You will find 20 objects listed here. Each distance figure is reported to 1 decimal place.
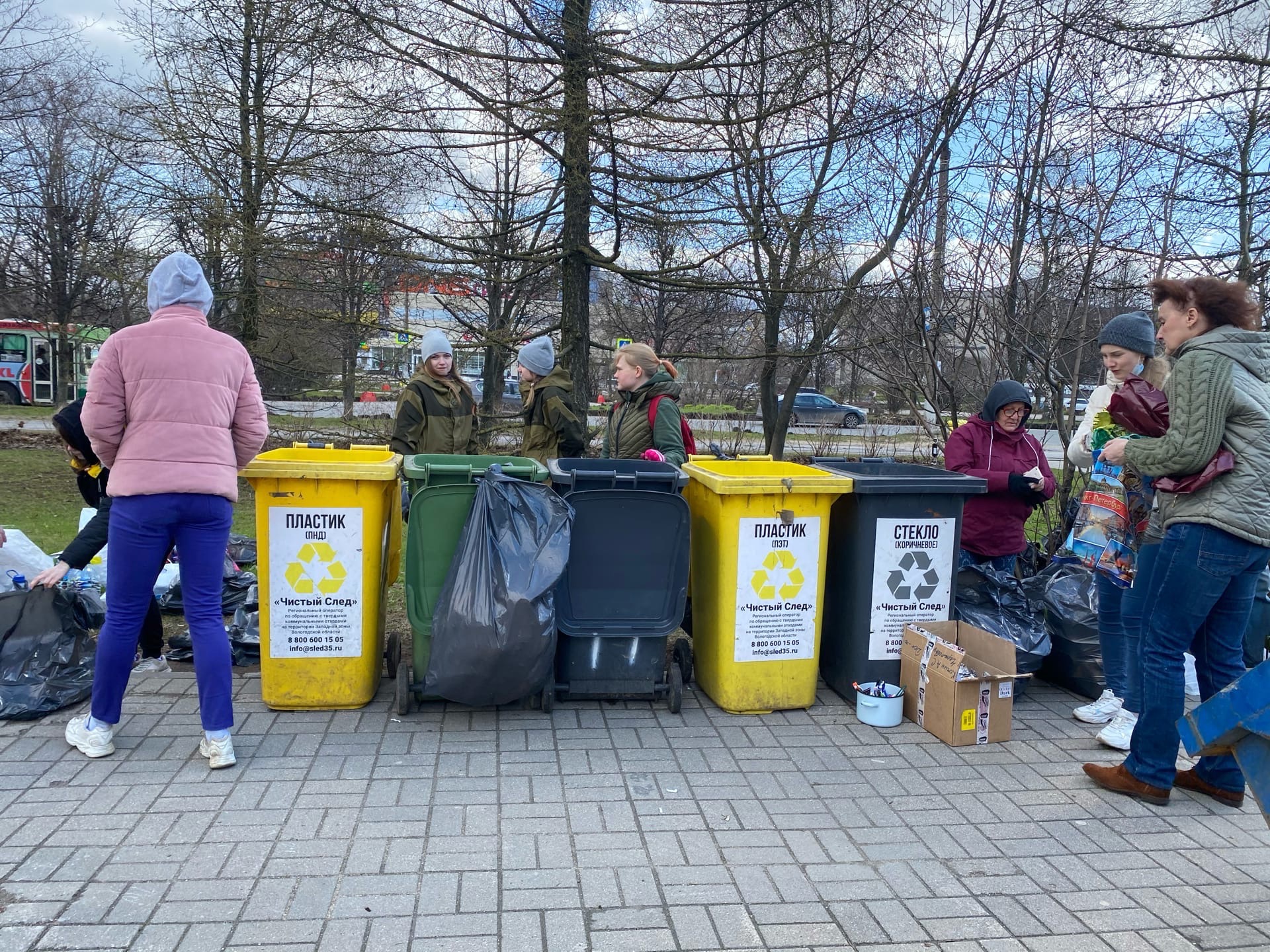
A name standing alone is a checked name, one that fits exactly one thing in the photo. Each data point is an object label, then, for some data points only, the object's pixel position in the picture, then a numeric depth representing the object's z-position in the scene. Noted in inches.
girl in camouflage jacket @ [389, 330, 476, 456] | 229.9
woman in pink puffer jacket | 135.5
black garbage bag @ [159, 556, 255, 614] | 223.0
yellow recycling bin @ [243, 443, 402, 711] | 161.9
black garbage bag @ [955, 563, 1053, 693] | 185.5
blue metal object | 105.0
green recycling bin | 161.6
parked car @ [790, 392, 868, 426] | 649.4
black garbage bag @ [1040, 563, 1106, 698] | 188.9
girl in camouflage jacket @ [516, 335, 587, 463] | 223.5
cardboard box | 162.1
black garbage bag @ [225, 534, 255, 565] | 266.1
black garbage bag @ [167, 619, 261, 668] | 191.0
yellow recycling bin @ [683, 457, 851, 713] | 171.2
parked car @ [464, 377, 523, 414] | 505.7
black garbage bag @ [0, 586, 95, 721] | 160.9
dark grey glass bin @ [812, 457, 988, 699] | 175.3
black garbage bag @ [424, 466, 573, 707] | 151.6
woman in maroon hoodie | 192.2
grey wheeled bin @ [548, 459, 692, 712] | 165.9
